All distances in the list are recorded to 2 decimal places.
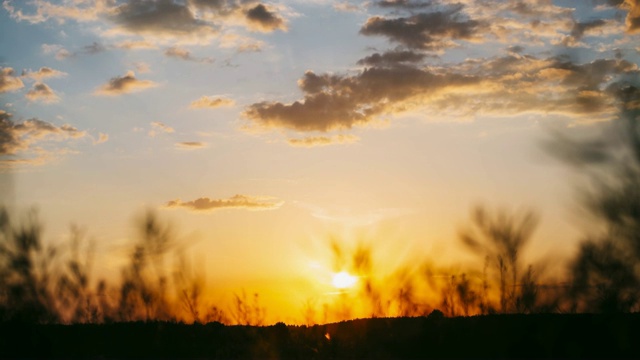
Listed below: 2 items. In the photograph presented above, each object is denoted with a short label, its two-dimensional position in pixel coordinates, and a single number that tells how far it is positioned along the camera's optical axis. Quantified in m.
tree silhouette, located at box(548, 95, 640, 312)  25.00
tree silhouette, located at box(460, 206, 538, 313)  27.79
